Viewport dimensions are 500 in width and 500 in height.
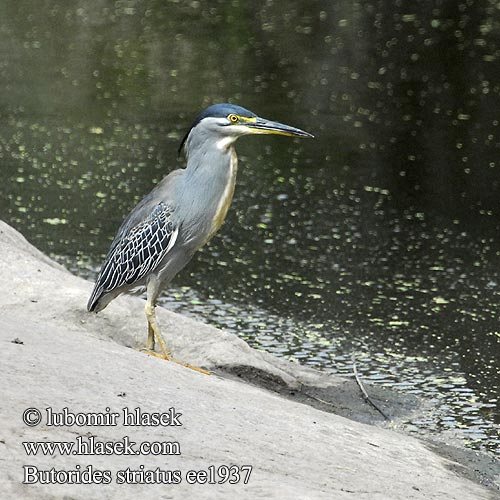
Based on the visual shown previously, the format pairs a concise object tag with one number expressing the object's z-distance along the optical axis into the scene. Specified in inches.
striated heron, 387.2
